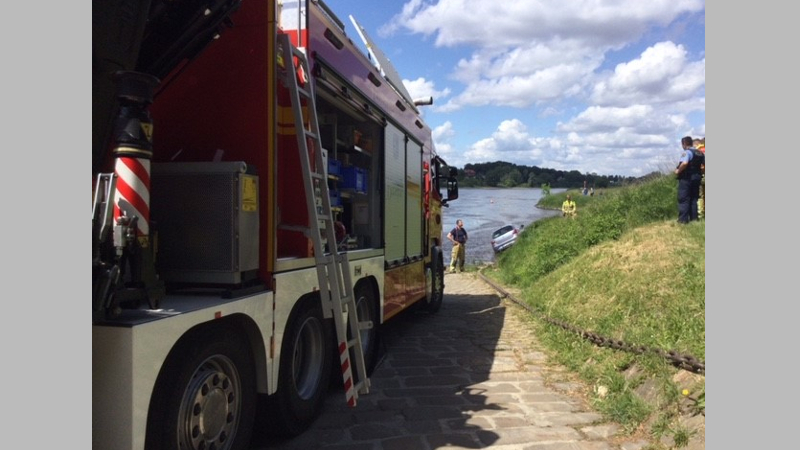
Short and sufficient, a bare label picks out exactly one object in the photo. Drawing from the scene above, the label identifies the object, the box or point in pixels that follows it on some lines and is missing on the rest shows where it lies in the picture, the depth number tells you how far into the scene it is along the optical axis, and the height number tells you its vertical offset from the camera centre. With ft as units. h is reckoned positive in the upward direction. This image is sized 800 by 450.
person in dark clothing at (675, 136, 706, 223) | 32.73 +2.43
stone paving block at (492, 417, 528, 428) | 15.34 -5.44
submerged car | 66.74 -1.97
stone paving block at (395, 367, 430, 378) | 20.59 -5.50
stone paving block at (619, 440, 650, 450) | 13.74 -5.40
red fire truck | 8.81 -0.06
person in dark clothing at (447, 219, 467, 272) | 62.18 -2.46
